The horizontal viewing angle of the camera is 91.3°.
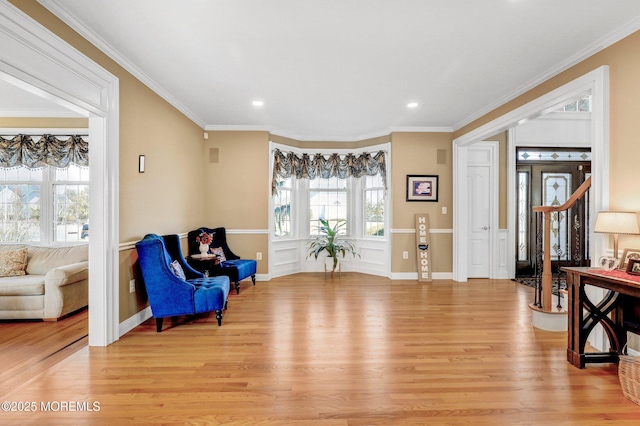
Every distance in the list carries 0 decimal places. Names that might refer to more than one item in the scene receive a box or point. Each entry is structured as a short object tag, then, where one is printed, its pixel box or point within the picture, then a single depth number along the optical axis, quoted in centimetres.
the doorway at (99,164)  239
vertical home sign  543
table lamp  227
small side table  416
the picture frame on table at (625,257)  242
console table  242
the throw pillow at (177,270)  338
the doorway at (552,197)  579
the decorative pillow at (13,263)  374
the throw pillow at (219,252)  485
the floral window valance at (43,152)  439
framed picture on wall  555
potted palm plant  584
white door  563
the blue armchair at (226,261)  454
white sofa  337
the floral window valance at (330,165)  586
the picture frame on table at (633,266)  225
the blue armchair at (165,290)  309
